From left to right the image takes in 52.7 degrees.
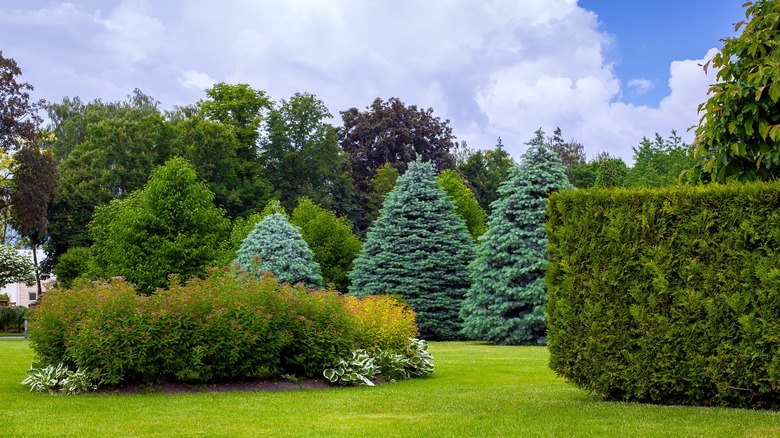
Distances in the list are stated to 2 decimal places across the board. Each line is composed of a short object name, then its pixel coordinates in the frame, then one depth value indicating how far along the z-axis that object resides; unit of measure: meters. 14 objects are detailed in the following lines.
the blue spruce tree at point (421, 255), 33.03
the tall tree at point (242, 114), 52.66
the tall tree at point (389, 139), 59.19
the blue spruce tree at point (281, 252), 33.53
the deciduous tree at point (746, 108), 9.38
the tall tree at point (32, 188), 40.34
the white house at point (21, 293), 71.62
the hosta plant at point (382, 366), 13.49
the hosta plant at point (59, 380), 12.20
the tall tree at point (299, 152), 52.97
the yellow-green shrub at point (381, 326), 15.20
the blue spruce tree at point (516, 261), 28.58
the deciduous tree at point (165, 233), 32.38
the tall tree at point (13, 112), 40.72
